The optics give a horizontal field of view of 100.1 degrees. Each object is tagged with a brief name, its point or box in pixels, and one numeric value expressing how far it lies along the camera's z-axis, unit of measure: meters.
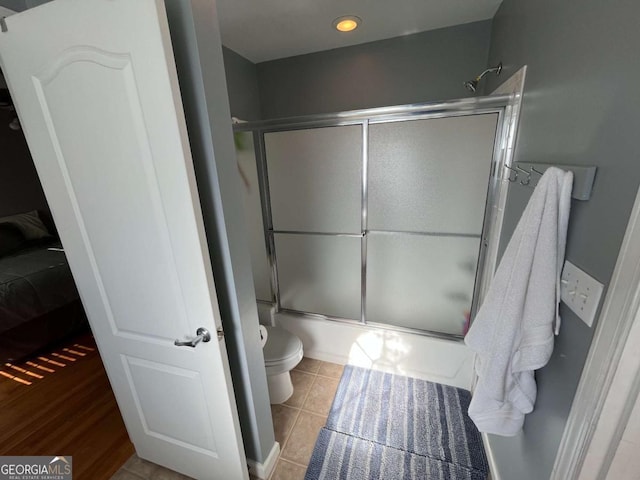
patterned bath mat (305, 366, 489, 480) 1.39
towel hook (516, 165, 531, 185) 1.01
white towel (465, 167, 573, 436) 0.78
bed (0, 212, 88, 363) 2.12
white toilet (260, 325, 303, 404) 1.67
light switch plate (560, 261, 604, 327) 0.68
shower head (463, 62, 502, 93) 1.53
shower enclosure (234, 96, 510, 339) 1.58
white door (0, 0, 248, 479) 0.77
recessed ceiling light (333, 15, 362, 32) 1.66
